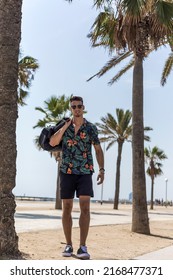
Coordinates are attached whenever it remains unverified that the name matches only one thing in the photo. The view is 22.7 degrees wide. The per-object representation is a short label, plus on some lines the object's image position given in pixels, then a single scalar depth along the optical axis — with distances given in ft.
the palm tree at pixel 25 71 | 73.82
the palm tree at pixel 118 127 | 121.70
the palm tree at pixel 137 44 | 39.75
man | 18.28
